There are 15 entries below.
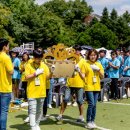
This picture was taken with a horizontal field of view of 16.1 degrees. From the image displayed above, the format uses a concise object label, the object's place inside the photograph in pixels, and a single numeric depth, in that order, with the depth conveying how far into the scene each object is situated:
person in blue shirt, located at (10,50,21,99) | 14.58
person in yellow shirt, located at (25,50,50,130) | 8.84
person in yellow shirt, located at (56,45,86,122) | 10.55
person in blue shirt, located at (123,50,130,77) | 15.70
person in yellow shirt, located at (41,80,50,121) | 10.85
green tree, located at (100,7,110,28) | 81.69
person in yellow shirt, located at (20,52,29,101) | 13.50
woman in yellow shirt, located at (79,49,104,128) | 9.76
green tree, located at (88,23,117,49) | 69.50
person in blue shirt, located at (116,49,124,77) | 16.03
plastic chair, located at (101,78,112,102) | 14.57
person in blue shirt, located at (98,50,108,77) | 15.19
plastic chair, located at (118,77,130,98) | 15.40
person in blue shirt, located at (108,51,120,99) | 14.98
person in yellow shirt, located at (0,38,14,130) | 8.45
